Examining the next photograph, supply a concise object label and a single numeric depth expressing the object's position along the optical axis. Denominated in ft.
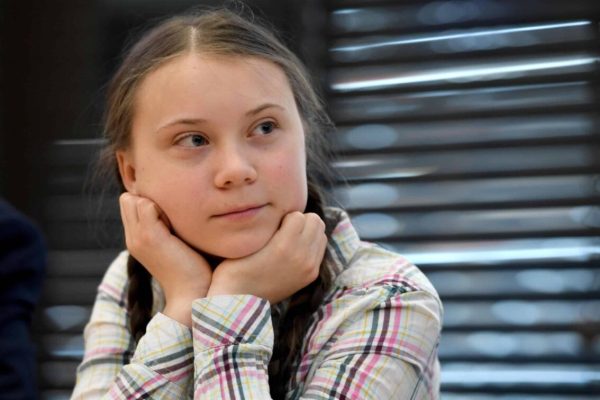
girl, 6.90
